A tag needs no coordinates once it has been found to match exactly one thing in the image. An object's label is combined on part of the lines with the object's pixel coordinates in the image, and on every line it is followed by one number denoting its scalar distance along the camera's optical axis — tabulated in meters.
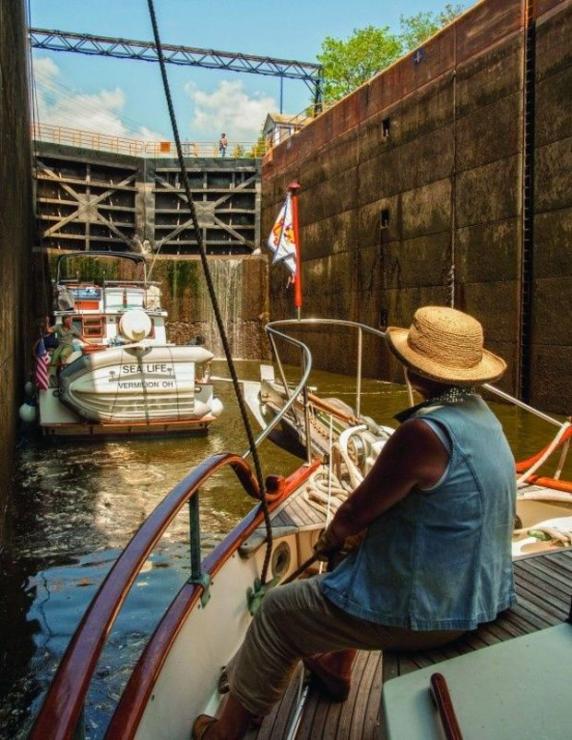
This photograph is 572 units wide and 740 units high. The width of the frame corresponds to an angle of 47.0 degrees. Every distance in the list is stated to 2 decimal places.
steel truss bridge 28.05
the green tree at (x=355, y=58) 41.12
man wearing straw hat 1.59
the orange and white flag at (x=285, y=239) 9.28
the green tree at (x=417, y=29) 42.59
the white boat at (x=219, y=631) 1.35
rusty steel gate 22.61
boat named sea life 8.32
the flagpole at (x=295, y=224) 8.28
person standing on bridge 27.87
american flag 8.45
